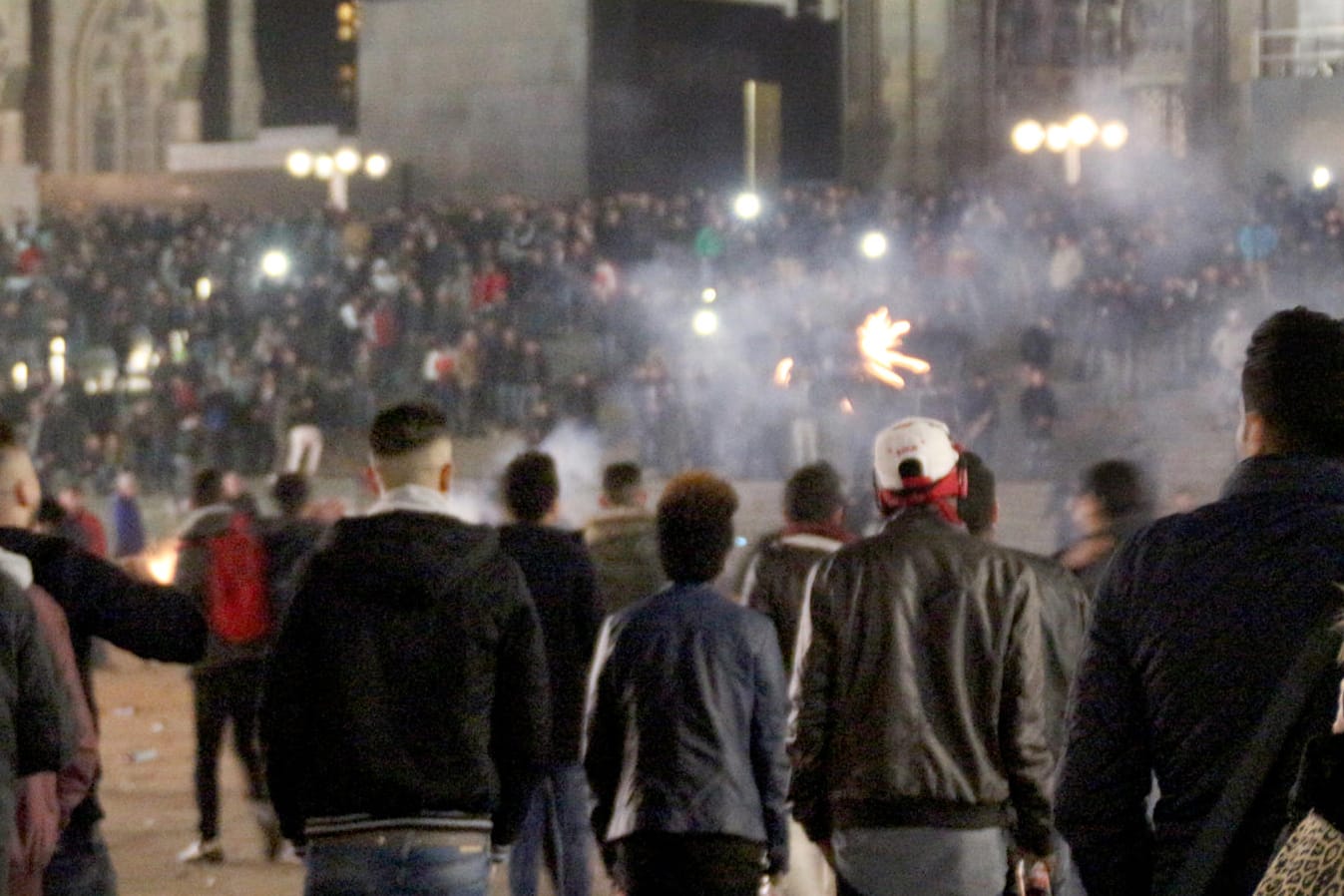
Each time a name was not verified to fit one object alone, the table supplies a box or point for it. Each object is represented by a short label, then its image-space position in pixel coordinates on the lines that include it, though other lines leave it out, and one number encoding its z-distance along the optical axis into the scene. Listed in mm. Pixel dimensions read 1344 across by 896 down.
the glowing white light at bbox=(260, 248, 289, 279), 53000
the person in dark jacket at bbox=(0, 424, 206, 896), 7641
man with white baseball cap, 8234
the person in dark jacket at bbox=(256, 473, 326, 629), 16078
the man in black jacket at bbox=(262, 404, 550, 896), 7508
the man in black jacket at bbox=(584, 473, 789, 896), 9023
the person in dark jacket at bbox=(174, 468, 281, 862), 15945
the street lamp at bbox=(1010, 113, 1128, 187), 60781
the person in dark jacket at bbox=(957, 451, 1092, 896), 8945
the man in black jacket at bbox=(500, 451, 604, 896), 11953
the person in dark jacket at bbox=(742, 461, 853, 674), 11695
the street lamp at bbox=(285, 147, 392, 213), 65625
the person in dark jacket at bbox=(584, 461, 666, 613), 14320
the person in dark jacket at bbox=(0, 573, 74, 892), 6863
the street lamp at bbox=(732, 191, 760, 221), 51216
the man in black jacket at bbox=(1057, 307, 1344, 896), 5426
